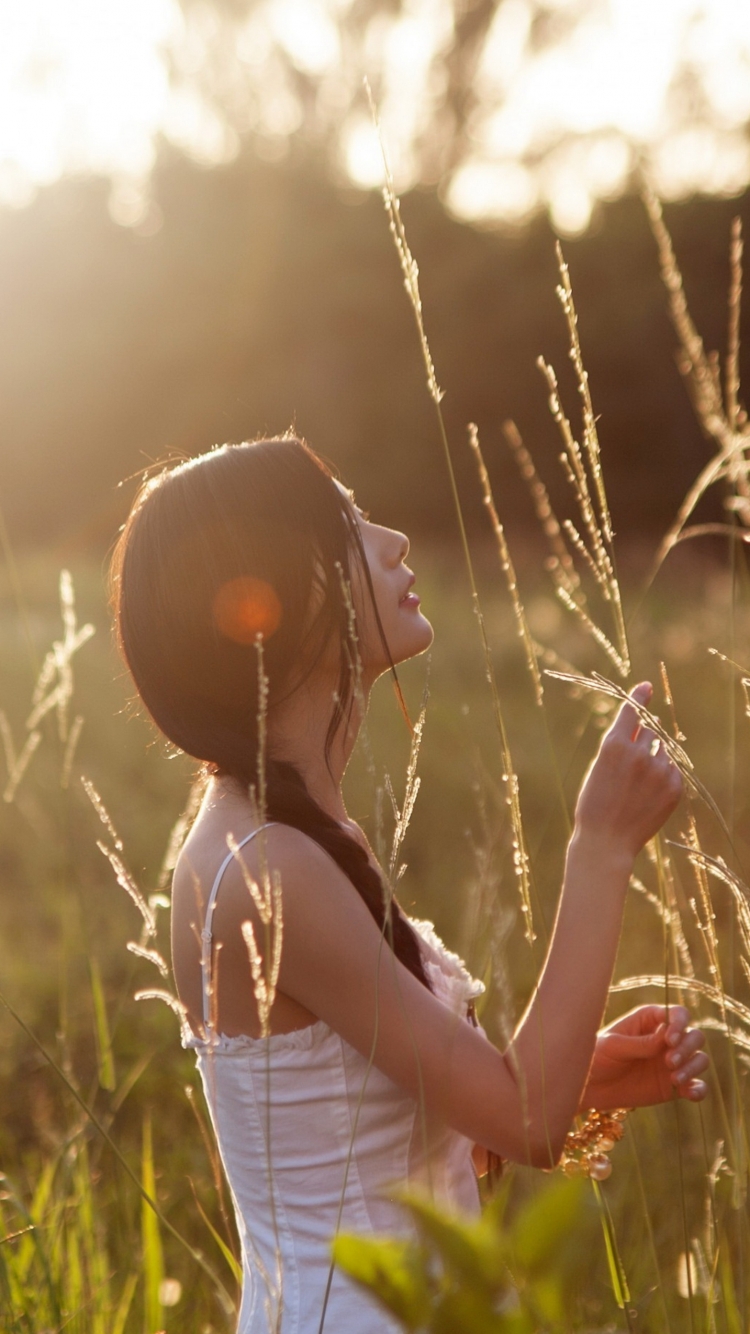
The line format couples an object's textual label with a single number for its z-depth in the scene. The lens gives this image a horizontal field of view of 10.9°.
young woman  2.89
